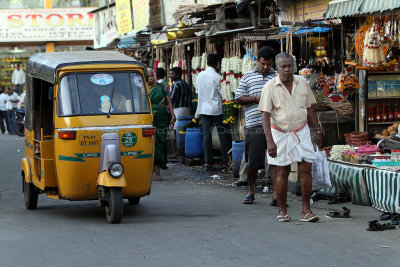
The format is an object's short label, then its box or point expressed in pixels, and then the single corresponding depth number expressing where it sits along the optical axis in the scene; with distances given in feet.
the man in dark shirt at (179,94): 54.24
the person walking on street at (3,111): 100.89
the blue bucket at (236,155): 43.61
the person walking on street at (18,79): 119.19
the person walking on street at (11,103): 101.24
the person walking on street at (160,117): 45.83
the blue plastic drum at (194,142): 51.97
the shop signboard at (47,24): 124.88
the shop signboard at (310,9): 45.39
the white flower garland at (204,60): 54.29
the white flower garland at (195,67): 55.47
